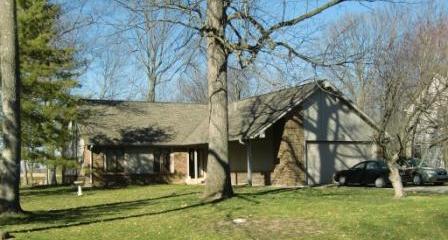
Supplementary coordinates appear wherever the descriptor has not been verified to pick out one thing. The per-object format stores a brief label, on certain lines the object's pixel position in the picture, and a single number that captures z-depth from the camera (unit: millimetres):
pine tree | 28172
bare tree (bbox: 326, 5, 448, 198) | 18484
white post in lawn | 27647
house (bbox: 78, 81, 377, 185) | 31297
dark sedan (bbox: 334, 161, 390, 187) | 28562
